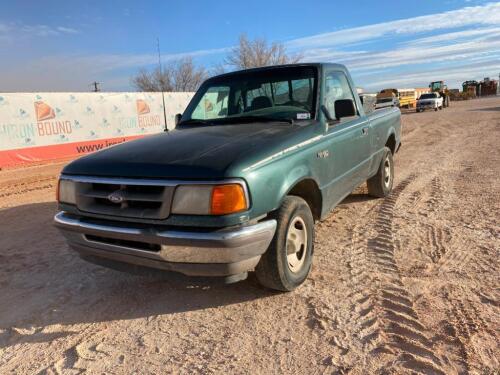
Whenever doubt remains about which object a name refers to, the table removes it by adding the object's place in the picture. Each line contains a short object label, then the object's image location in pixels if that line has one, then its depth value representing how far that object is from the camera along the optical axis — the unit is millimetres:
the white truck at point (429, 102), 36475
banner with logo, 13242
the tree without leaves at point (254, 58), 42750
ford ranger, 2721
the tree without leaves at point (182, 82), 51475
